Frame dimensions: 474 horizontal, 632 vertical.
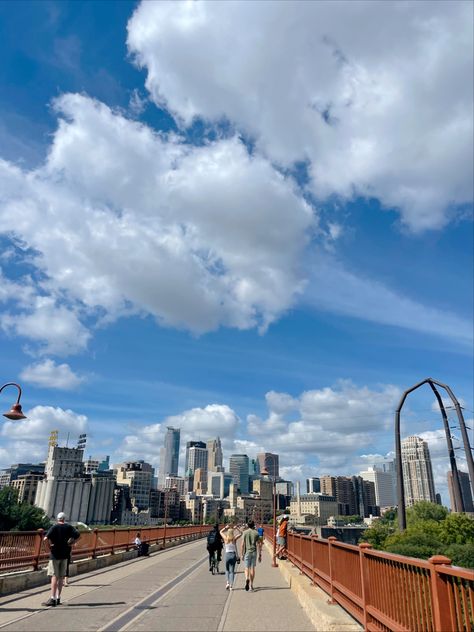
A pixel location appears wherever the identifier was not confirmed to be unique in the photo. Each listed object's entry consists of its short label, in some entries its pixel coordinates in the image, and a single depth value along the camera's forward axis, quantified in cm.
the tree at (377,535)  7875
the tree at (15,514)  9388
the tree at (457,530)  5430
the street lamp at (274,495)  1806
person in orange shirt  1751
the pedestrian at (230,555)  1234
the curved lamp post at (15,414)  1203
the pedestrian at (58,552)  942
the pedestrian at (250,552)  1170
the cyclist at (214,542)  1634
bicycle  1680
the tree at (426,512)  8269
